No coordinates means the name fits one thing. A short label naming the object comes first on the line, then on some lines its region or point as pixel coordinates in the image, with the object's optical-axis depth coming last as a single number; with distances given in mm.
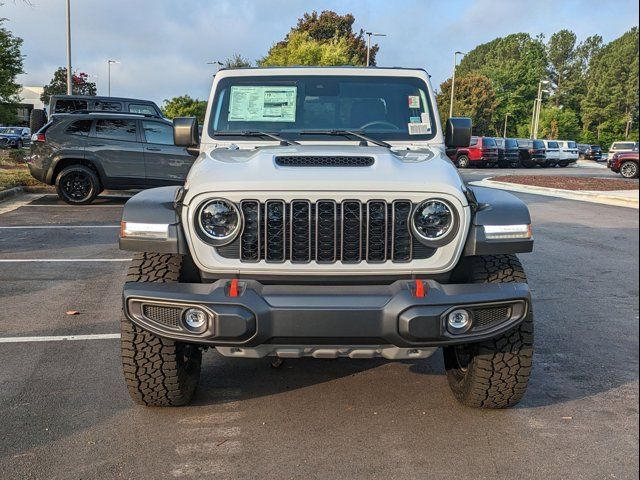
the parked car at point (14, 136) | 35684
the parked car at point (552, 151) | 38812
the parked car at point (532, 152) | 38094
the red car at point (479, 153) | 33938
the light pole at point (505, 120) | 66856
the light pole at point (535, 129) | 43275
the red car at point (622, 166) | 24520
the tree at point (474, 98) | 63625
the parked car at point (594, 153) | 46669
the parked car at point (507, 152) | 35875
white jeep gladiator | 3066
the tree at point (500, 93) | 50603
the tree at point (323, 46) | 37906
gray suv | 13531
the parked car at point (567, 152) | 39725
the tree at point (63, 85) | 37688
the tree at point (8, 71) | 20641
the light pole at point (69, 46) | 24641
